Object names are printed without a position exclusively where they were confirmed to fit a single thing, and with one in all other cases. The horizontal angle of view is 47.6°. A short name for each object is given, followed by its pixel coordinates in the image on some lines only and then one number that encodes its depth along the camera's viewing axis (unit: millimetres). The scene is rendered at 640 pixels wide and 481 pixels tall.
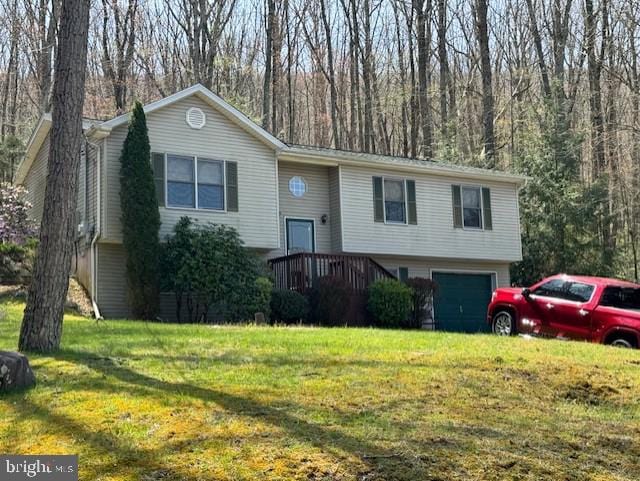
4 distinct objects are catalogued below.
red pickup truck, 13328
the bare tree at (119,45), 30906
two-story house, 17797
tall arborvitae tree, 16375
